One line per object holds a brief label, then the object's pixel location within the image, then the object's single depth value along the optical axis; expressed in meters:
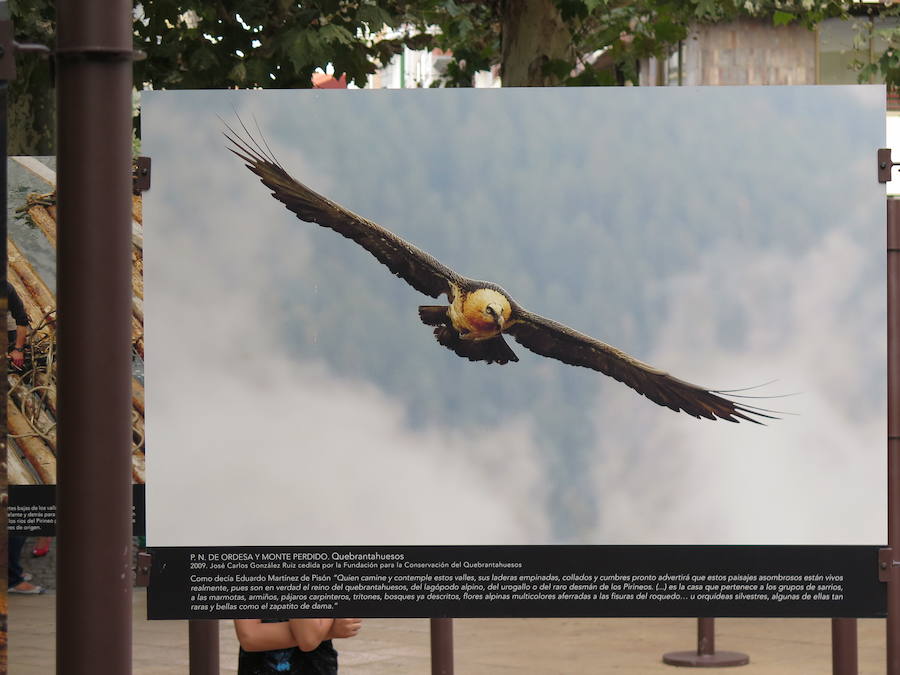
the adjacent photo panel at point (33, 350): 6.15
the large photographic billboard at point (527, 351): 4.38
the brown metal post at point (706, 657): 8.86
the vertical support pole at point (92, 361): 3.25
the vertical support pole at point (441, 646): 5.52
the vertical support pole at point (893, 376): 4.43
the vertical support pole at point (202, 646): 5.30
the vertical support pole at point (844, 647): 4.79
